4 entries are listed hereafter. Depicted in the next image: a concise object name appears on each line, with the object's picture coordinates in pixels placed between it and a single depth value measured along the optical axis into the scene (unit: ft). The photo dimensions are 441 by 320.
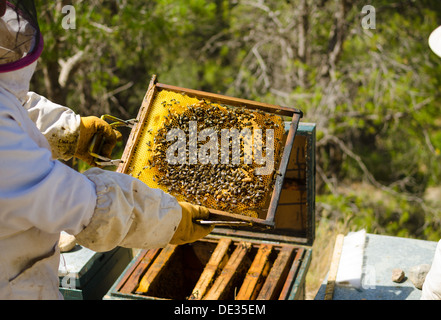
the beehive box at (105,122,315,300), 8.62
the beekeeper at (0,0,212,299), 4.90
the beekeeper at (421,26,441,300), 6.57
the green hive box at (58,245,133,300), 8.90
